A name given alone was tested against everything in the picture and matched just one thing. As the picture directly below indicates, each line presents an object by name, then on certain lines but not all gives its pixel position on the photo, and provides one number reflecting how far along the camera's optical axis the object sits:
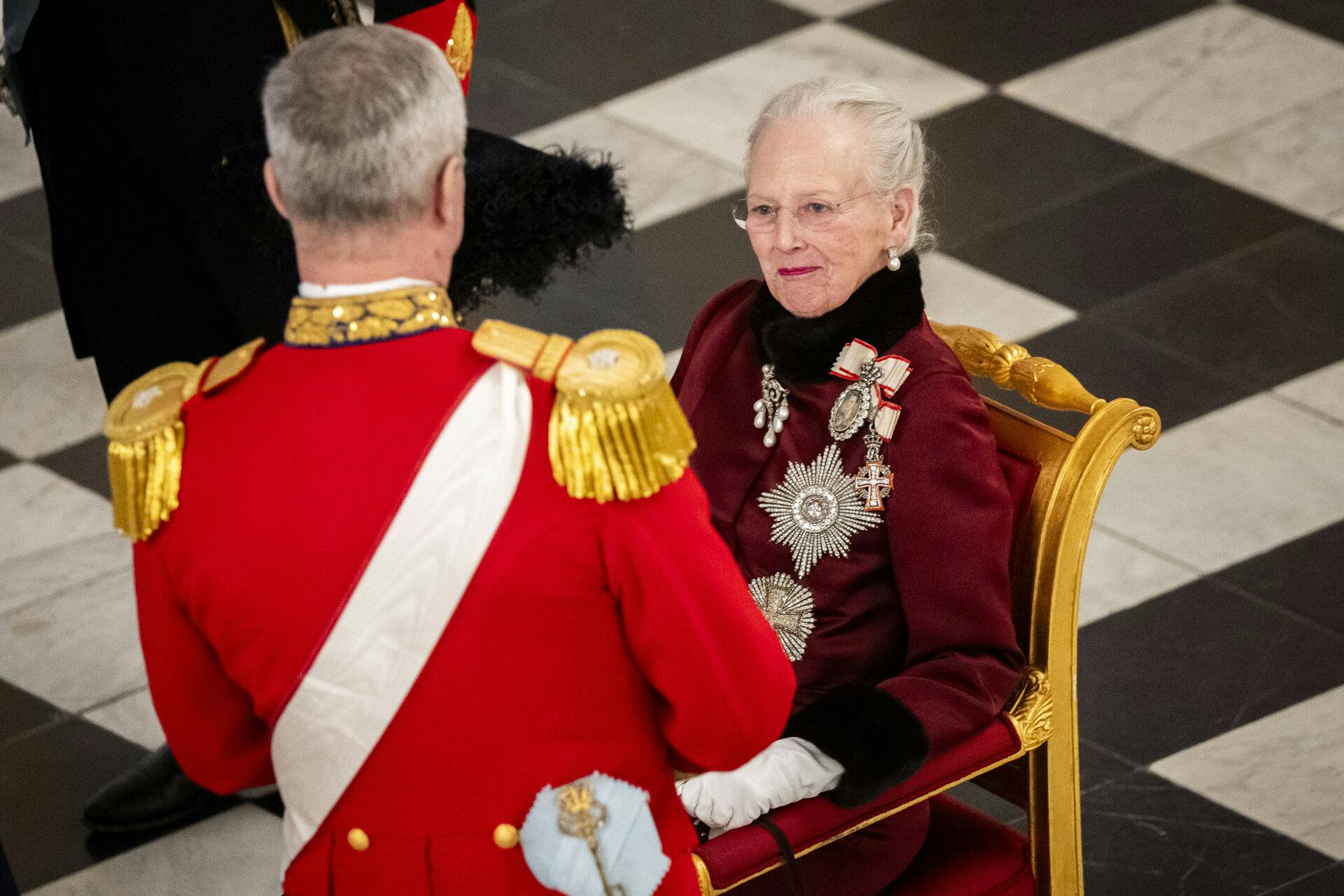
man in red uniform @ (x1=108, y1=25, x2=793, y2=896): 12.53
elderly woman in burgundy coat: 12.96
